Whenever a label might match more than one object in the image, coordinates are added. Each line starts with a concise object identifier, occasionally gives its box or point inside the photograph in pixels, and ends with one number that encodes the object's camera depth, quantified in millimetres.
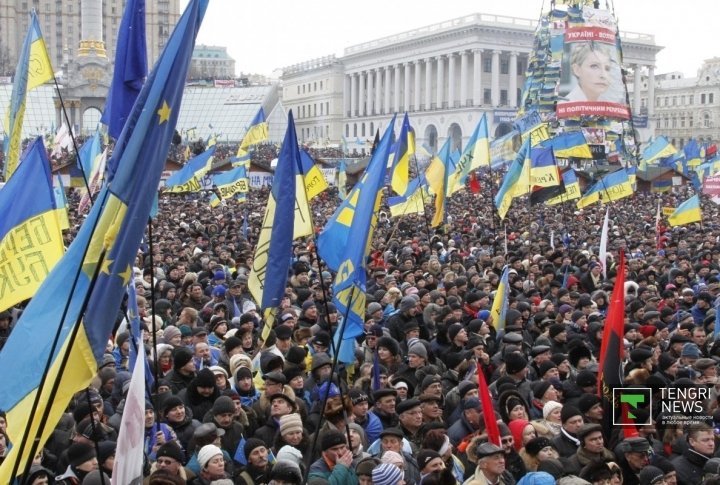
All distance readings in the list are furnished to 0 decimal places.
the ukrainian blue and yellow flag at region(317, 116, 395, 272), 6770
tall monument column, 59375
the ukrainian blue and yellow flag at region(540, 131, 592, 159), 22750
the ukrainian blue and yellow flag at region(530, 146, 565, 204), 17297
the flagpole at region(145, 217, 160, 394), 5012
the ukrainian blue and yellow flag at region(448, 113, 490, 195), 17281
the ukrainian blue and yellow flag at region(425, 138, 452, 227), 15453
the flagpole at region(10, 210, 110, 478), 3773
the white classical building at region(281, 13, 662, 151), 76125
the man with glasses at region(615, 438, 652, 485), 5418
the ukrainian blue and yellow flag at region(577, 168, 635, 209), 19625
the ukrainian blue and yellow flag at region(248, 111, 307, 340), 6523
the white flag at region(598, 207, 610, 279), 12727
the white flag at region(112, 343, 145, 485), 4062
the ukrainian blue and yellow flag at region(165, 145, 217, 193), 21109
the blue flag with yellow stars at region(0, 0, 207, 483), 3992
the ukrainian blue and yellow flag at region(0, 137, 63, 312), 6098
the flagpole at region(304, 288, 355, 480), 4938
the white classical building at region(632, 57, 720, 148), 103750
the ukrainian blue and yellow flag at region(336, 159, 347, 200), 25078
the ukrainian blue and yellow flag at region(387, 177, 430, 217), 16125
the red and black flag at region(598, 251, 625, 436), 6078
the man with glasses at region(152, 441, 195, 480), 4723
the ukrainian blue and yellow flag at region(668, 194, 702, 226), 17694
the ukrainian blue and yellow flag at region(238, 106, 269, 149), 20453
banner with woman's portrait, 40969
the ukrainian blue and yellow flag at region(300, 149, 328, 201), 13205
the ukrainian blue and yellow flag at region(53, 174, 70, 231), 8742
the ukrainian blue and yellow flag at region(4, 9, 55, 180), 8875
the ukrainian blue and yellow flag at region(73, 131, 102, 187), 16906
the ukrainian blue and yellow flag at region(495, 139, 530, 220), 15391
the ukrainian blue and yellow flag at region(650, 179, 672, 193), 33531
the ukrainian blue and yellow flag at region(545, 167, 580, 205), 18342
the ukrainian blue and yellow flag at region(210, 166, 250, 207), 19969
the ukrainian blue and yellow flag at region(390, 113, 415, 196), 12469
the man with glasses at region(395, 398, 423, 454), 5871
